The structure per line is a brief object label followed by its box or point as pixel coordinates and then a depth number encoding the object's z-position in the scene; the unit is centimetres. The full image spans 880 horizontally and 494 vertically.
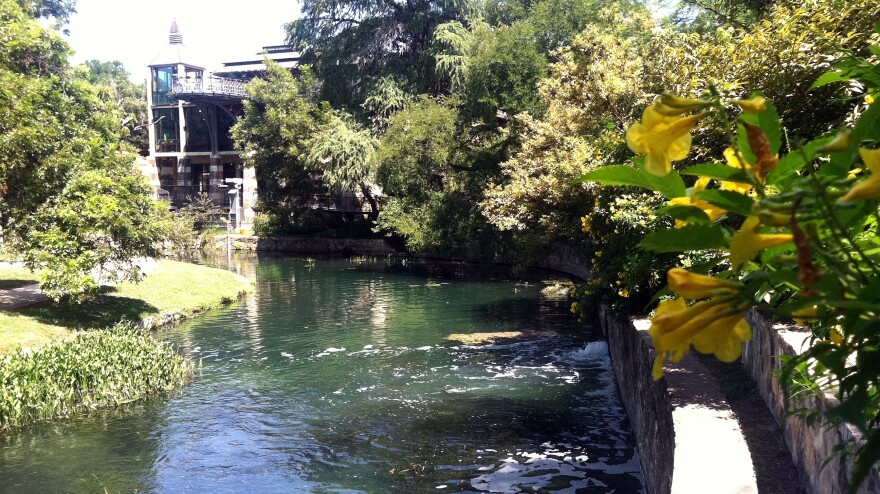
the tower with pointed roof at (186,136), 4734
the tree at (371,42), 3316
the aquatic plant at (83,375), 955
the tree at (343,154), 3102
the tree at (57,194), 1321
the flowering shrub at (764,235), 94
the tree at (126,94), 5250
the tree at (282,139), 3381
